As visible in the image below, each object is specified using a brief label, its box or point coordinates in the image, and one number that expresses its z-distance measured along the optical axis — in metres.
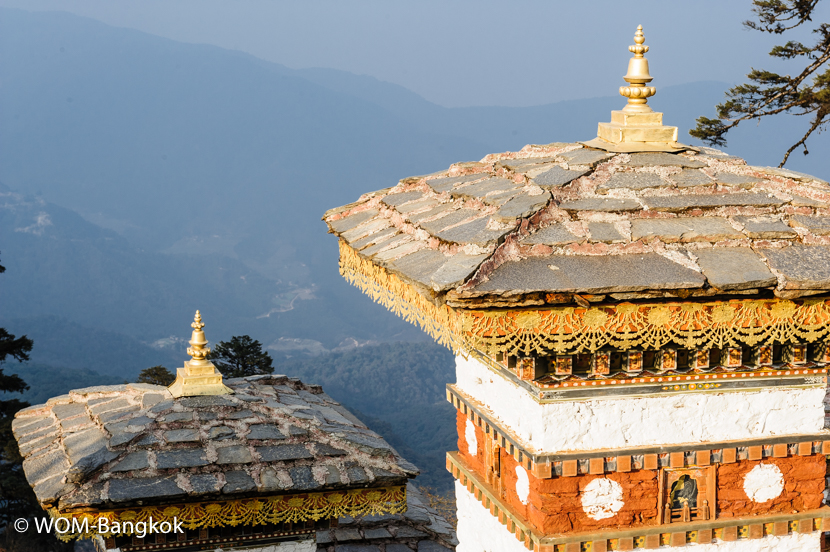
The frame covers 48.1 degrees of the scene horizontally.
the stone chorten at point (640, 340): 4.52
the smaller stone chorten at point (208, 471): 7.22
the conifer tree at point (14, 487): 15.05
